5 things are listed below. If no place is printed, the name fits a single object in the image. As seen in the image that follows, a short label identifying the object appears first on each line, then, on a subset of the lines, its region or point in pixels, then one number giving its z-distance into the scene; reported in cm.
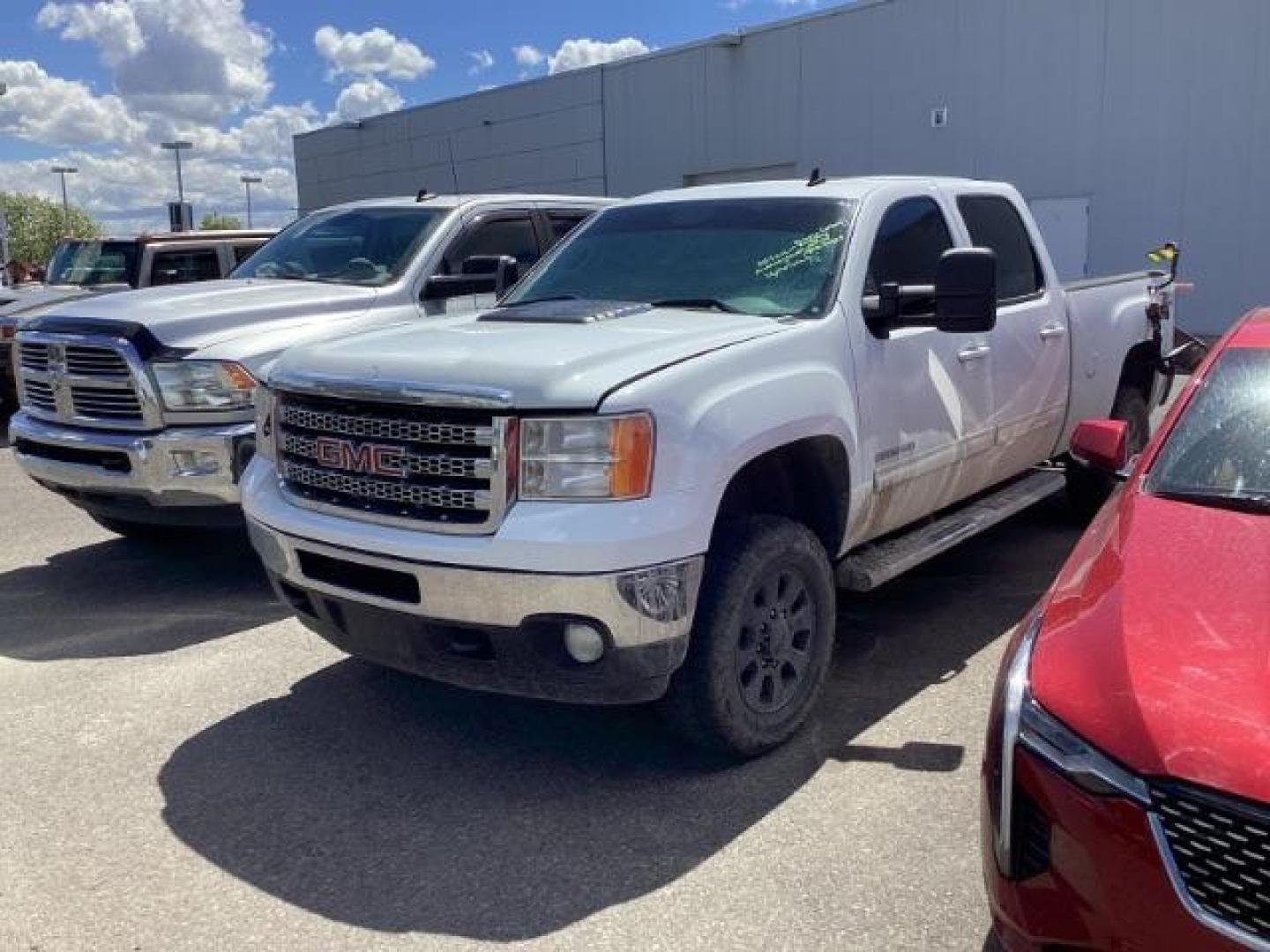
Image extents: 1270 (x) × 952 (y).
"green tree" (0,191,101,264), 7562
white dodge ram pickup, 547
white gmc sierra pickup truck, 329
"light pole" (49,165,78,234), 7250
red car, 199
